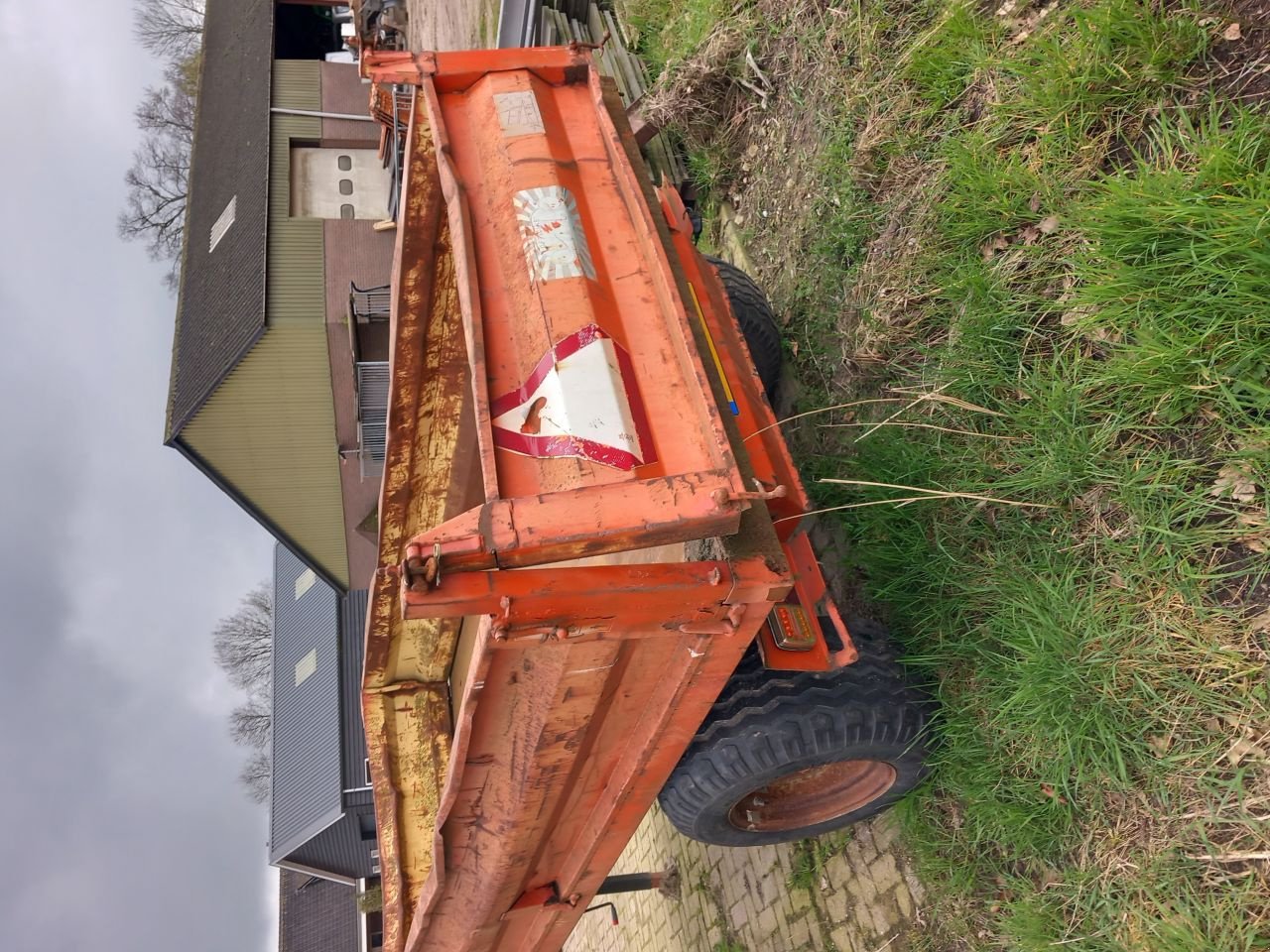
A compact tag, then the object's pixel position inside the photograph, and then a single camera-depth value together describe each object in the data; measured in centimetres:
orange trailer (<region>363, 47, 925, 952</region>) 181
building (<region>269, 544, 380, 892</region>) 1195
